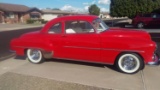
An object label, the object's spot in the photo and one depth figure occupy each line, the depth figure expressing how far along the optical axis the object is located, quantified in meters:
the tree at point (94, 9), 50.23
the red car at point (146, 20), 12.18
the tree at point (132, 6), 15.97
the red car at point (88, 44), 3.33
